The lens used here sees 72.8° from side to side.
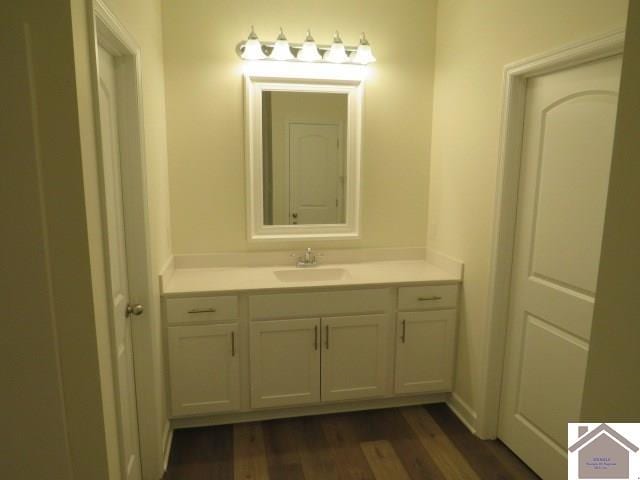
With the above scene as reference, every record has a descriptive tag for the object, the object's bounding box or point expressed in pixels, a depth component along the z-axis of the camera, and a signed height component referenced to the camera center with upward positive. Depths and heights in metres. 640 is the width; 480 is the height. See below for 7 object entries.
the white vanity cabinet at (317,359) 2.41 -1.04
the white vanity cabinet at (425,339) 2.54 -0.96
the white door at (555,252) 1.72 -0.33
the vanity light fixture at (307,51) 2.49 +0.72
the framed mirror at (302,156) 2.67 +0.12
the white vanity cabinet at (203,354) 2.28 -0.97
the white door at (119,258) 1.55 -0.34
